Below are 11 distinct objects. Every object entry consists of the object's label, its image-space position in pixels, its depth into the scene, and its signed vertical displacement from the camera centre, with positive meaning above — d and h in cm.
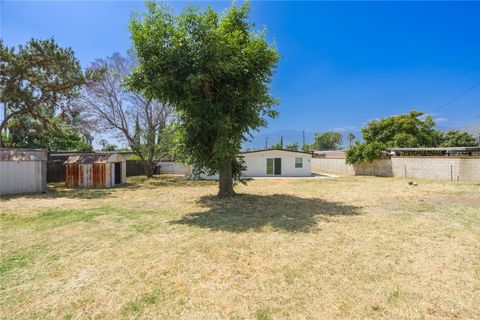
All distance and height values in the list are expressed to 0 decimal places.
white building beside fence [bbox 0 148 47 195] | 1175 -23
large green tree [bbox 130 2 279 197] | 773 +301
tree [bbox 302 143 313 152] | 5922 +403
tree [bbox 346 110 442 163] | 2253 +308
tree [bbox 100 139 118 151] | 3659 +253
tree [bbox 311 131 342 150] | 6688 +629
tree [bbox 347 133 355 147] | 5686 +637
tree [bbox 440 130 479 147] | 2694 +256
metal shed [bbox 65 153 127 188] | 1509 -37
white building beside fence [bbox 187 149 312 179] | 2250 +6
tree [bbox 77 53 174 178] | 1845 +387
